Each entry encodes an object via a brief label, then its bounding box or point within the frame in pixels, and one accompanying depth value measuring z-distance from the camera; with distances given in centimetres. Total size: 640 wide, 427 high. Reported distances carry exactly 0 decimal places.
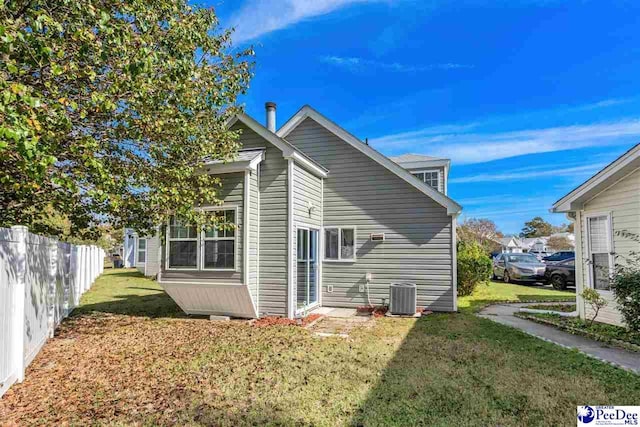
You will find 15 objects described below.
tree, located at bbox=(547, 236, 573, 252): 5019
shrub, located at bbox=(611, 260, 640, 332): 626
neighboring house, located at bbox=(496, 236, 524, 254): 4934
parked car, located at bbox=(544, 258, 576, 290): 1602
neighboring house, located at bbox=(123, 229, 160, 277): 2109
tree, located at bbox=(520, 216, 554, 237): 6881
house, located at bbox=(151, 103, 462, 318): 859
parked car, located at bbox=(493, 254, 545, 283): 1766
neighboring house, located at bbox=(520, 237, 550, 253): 5186
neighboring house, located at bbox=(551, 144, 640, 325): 750
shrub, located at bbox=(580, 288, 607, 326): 777
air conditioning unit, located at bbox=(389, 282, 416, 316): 946
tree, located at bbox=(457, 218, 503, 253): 4285
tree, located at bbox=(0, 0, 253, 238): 408
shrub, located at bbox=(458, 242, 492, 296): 1335
